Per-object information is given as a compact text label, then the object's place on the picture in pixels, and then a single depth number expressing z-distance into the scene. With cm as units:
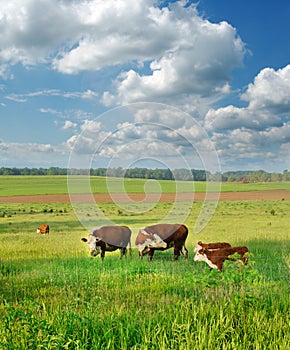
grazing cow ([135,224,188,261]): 1376
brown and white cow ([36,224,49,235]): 2637
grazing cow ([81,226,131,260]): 1410
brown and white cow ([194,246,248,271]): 1045
